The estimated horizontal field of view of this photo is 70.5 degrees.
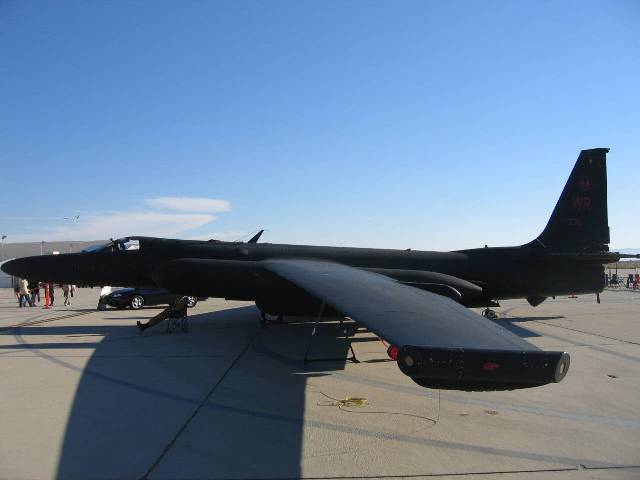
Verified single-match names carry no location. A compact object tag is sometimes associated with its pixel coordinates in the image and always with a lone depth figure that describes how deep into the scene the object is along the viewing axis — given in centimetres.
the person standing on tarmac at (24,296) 2244
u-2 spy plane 479
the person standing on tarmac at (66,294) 2419
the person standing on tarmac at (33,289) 2252
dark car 2042
